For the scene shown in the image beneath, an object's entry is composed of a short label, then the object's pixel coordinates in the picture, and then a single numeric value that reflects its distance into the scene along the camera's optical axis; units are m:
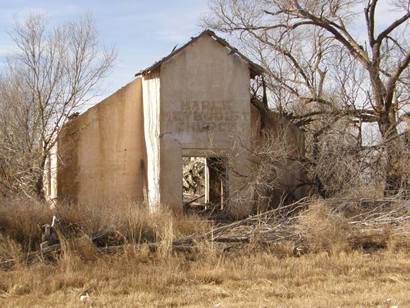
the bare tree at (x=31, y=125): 17.20
